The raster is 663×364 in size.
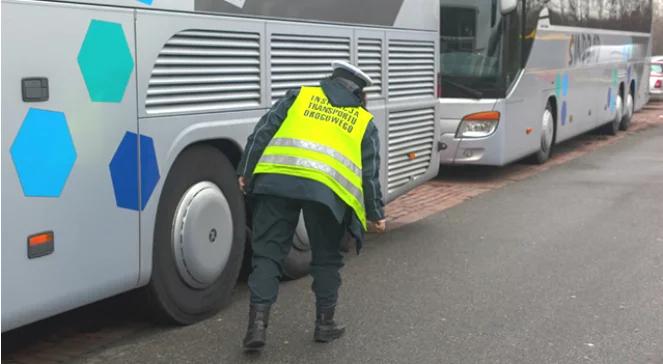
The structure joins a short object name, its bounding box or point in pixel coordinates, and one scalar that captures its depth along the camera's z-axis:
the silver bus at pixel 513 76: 12.05
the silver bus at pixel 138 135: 4.07
